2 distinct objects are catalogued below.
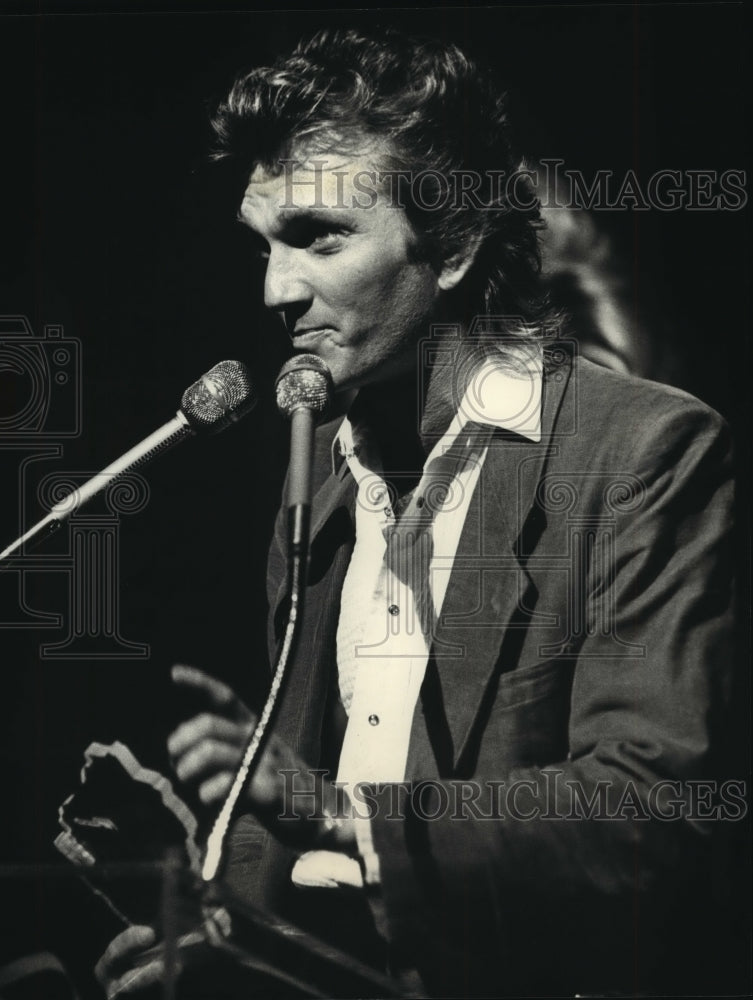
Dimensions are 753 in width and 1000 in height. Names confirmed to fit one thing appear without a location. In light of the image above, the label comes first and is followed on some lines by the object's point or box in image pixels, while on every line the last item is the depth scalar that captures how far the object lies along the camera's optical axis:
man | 6.50
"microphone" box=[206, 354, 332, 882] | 6.22
